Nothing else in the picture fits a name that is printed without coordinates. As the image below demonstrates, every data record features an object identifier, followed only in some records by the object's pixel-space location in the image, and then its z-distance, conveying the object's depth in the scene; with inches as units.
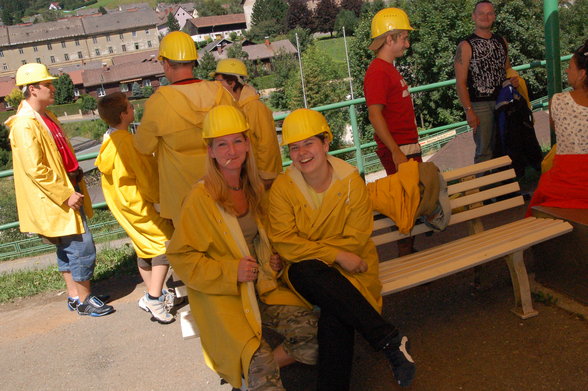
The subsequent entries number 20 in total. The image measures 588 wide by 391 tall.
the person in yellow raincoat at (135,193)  165.9
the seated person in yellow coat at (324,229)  116.0
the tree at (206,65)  3843.3
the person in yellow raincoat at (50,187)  163.0
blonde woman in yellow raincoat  112.3
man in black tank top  190.4
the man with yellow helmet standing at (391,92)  154.5
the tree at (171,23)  5683.6
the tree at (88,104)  4077.3
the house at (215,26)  5728.3
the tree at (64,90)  4323.3
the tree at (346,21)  4483.8
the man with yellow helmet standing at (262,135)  158.4
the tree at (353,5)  4808.1
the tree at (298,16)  5032.0
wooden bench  130.1
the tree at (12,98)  3843.5
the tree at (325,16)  4793.3
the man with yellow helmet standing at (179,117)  141.2
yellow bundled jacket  143.1
